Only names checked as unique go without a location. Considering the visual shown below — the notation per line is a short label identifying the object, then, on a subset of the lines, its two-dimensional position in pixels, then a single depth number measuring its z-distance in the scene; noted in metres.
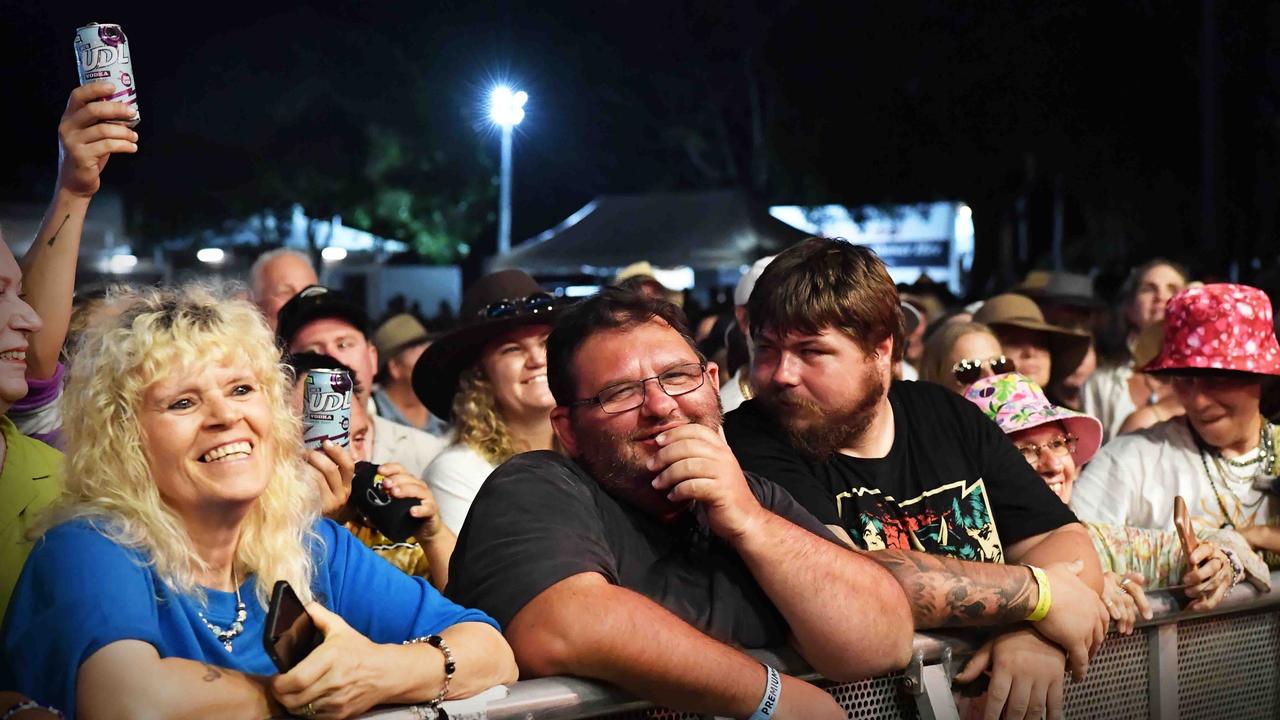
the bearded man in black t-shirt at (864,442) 3.63
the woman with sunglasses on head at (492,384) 4.82
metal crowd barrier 2.65
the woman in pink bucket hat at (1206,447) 4.84
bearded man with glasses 2.72
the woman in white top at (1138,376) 7.09
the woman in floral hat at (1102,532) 3.59
